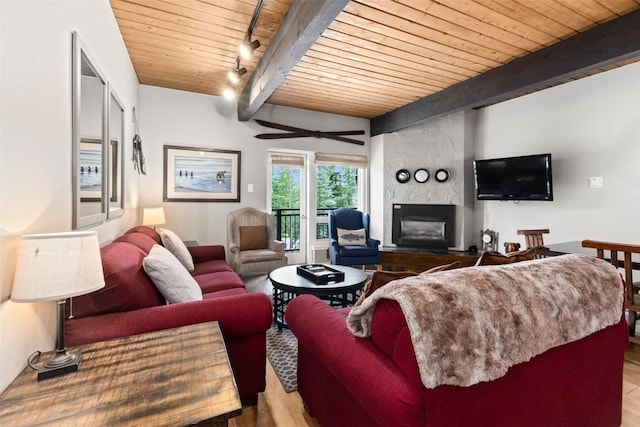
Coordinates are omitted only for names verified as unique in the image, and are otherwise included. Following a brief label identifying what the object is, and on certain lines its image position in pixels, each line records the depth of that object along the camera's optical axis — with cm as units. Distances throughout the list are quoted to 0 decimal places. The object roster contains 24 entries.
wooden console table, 470
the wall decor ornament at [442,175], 500
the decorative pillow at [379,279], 126
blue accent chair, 445
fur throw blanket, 94
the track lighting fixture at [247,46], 235
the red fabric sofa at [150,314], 136
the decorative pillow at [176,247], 280
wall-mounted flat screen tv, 391
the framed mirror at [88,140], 153
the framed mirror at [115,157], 222
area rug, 198
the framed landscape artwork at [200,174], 428
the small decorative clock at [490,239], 476
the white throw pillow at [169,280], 170
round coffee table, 240
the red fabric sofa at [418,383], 96
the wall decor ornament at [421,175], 512
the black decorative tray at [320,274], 254
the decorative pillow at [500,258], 150
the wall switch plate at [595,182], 358
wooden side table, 82
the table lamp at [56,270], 88
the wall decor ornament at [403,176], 519
